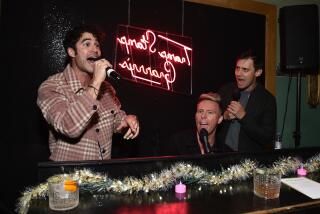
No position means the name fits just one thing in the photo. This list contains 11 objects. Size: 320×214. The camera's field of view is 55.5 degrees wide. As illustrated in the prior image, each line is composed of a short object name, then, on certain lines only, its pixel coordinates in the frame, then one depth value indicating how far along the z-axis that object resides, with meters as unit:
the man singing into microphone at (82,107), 1.70
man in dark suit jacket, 2.75
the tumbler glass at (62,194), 1.34
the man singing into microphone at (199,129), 2.53
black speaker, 3.41
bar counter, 1.39
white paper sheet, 1.64
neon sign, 3.18
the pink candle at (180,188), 1.62
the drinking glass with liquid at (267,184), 1.56
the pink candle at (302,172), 2.01
